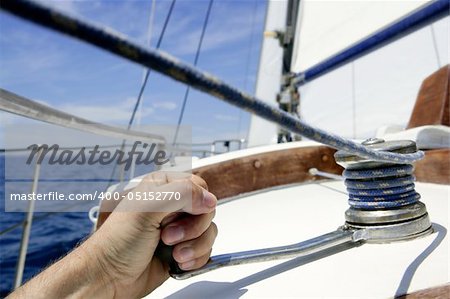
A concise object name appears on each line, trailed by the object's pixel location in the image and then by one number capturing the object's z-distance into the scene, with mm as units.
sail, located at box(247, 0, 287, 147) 3210
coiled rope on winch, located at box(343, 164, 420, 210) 626
